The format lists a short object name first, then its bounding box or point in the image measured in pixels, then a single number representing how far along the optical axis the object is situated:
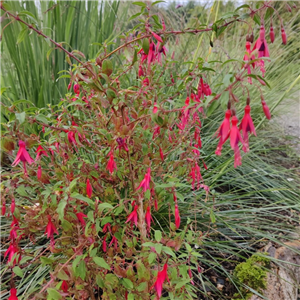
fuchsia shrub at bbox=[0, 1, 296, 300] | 0.50
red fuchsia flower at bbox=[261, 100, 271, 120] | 0.43
